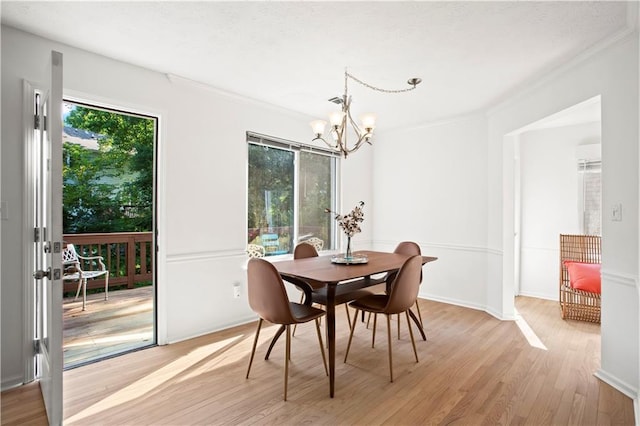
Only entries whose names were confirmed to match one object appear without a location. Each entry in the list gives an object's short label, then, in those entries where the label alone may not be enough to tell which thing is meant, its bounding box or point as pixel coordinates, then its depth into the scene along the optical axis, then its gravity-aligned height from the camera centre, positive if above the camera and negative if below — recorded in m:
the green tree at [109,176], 5.20 +0.54
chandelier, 2.72 +0.69
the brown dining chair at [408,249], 3.60 -0.38
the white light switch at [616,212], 2.41 +0.01
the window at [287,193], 4.04 +0.24
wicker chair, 3.81 -0.82
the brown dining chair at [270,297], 2.22 -0.56
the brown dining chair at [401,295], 2.52 -0.61
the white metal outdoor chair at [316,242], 4.73 -0.40
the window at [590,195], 4.45 +0.23
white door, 1.77 -0.16
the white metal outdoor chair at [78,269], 4.39 -0.77
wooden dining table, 2.30 -0.43
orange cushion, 3.66 -0.68
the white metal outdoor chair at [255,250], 3.93 -0.43
